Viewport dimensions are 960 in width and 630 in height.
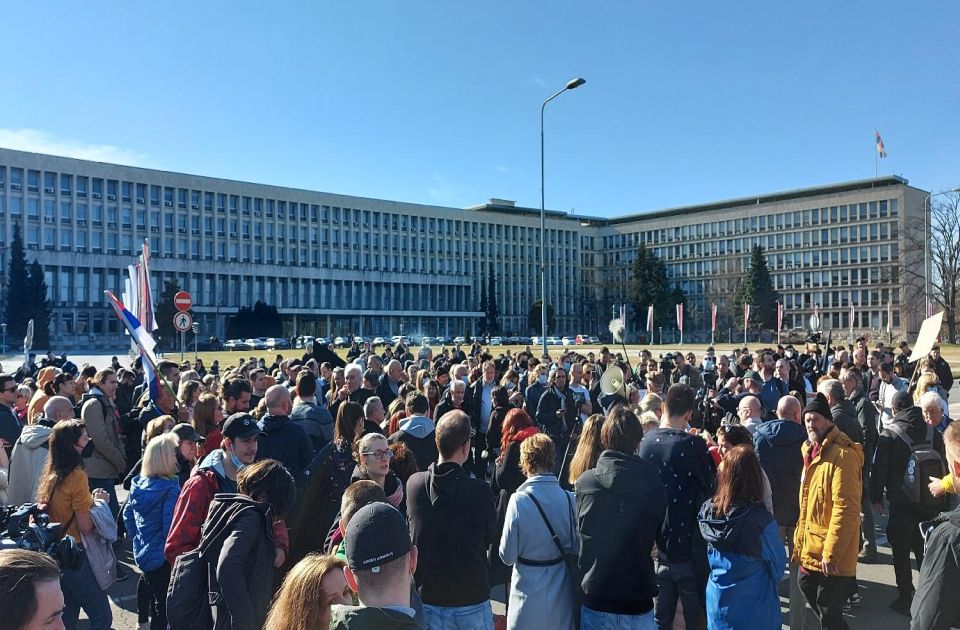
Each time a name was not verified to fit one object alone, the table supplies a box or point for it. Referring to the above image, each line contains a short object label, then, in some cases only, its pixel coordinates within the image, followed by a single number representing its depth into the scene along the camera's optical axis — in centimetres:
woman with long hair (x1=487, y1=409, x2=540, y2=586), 565
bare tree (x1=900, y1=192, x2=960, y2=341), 5900
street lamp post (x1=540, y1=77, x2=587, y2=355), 2489
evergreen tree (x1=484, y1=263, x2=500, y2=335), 10591
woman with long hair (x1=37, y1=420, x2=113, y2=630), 464
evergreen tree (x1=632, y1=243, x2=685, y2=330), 9431
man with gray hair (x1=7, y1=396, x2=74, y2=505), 576
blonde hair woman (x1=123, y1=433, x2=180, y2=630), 491
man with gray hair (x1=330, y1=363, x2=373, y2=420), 922
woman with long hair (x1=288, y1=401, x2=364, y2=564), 448
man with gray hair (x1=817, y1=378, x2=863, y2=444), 722
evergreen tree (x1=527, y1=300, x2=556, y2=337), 9538
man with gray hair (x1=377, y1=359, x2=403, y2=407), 1127
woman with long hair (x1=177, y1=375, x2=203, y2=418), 804
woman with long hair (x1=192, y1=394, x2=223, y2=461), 654
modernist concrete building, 8350
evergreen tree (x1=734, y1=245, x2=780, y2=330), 8825
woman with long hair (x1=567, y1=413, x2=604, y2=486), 478
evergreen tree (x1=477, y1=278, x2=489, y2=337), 10624
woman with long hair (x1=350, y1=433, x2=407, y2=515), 464
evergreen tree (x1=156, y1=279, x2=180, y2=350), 6875
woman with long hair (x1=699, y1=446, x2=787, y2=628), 406
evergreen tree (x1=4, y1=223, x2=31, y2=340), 7212
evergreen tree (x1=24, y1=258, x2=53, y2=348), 7075
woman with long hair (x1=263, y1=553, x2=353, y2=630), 236
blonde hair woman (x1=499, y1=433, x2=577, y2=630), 418
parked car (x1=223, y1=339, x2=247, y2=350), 6406
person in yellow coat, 470
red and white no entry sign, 1853
